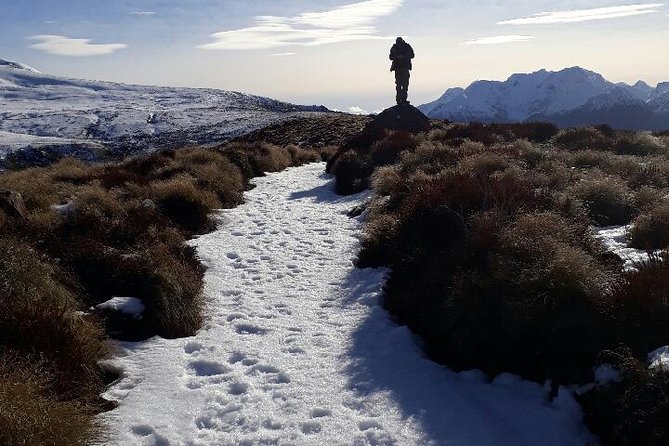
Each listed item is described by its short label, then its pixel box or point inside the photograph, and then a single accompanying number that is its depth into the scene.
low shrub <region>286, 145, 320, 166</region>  27.42
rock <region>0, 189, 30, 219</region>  8.90
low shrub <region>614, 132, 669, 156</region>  15.34
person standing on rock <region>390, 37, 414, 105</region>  26.66
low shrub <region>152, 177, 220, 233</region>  11.61
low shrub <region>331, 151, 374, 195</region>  16.70
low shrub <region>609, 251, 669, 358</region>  4.42
